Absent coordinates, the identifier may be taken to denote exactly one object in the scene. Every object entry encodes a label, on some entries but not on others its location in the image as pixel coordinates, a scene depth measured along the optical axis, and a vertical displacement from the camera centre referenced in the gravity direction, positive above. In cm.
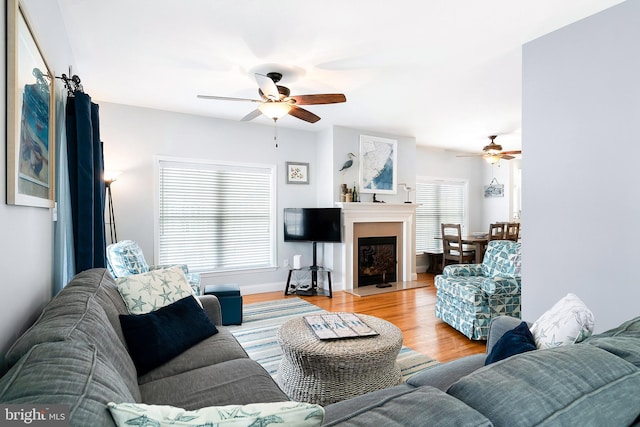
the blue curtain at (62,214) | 195 -2
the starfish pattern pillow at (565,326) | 128 -45
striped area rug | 272 -124
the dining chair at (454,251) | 598 -74
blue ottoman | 353 -99
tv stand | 488 -103
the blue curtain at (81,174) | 204 +22
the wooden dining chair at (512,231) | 576 -35
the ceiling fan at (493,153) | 540 +94
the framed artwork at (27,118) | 113 +37
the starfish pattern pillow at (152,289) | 194 -49
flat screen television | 493 -21
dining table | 581 -58
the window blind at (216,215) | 449 -7
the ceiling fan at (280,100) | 294 +101
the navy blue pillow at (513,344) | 129 -53
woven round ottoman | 194 -92
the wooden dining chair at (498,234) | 569 -40
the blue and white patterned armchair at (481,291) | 318 -80
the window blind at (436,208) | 688 +6
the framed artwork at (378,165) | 538 +75
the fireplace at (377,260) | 545 -82
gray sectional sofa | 64 -38
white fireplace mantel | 514 -18
